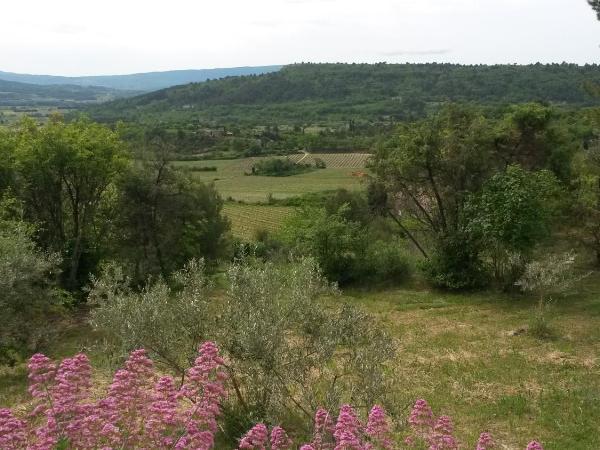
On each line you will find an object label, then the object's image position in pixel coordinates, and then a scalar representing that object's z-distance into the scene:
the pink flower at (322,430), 7.39
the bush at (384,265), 29.00
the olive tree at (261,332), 9.30
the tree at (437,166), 26.39
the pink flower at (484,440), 6.76
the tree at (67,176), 23.61
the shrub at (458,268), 25.89
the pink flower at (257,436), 7.11
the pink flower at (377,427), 7.09
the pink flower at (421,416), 7.37
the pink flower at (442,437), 6.93
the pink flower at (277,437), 6.97
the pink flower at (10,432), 6.73
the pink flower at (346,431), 6.50
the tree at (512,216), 22.88
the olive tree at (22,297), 16.09
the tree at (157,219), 25.69
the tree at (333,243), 28.17
